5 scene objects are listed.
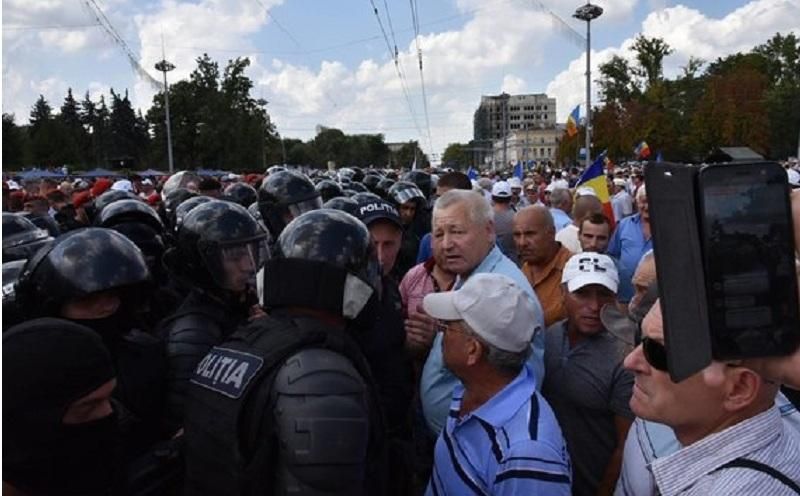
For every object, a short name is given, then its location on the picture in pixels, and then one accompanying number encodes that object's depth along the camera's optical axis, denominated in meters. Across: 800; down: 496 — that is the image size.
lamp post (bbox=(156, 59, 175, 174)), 41.66
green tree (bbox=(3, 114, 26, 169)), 57.39
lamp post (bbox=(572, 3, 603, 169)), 27.61
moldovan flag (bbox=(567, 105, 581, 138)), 25.89
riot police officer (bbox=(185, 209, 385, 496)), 1.92
